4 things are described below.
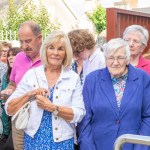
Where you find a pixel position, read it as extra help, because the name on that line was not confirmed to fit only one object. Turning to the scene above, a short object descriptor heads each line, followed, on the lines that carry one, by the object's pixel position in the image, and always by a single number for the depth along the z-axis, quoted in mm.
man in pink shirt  3662
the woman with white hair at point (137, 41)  3848
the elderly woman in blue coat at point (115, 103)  3039
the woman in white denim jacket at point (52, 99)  2973
